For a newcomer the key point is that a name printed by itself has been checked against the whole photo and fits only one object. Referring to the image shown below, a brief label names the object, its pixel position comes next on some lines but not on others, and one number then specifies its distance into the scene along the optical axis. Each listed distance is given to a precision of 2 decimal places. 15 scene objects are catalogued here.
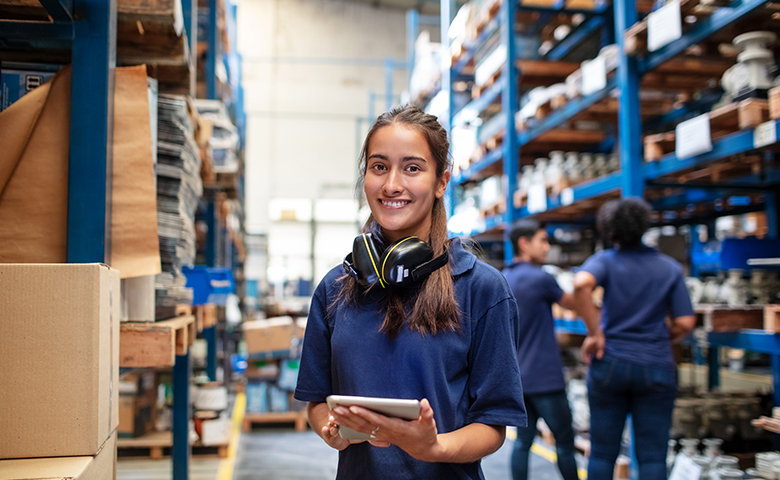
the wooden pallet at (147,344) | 2.21
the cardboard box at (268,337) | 7.20
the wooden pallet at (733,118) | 3.12
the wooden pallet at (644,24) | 3.61
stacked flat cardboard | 2.50
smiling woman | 1.37
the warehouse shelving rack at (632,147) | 3.43
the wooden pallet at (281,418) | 6.89
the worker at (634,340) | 3.24
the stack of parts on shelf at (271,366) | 7.04
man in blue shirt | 3.81
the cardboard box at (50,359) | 1.46
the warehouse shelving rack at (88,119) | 1.90
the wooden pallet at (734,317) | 3.45
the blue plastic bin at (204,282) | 3.16
